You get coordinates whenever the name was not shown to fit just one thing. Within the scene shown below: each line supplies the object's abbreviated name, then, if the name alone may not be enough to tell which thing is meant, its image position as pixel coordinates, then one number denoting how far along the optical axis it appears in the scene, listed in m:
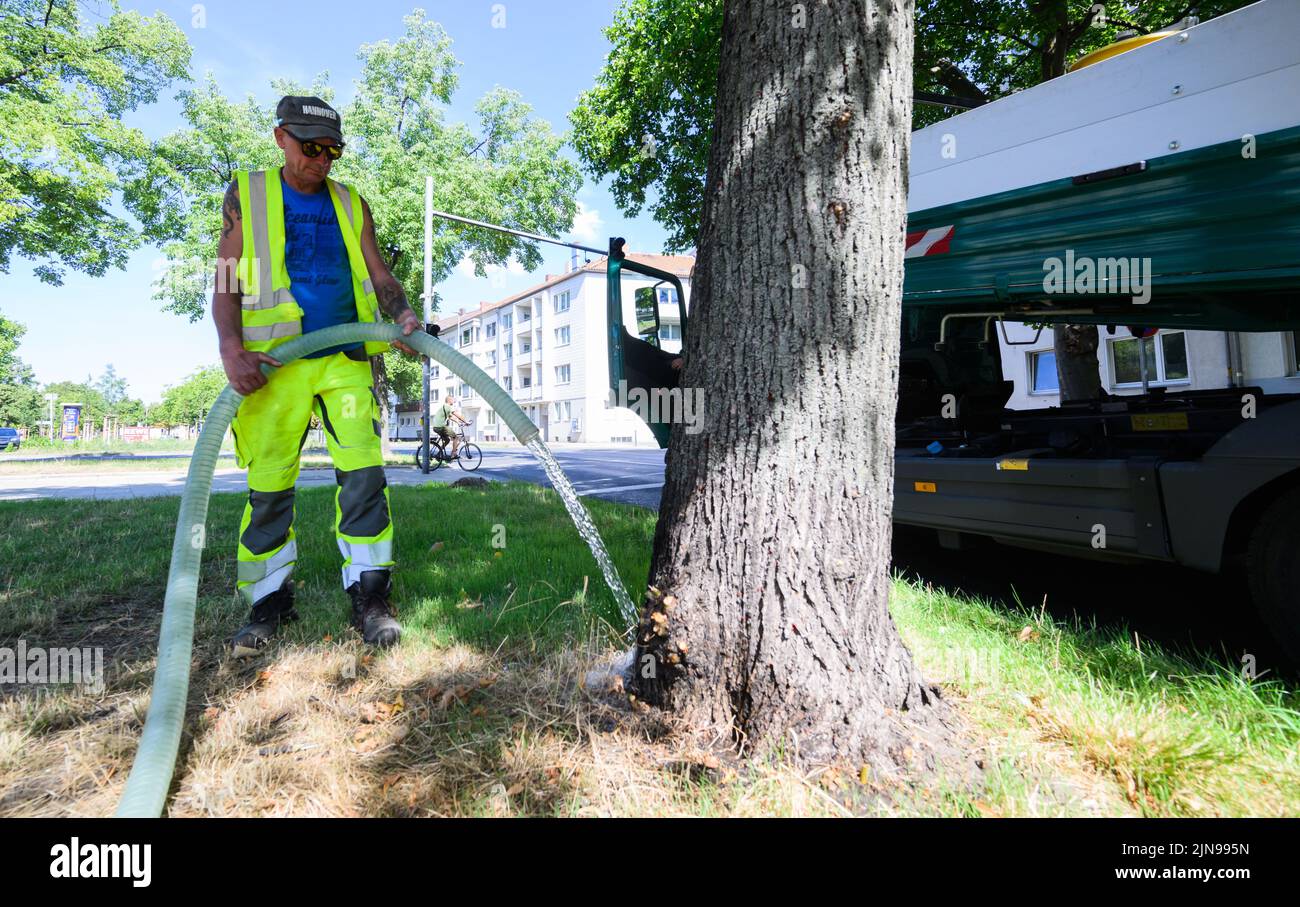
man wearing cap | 2.78
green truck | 2.56
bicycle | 15.55
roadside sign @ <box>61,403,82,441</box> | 47.03
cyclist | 15.65
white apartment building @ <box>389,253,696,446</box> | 44.78
